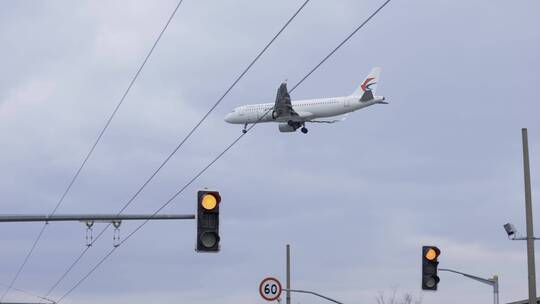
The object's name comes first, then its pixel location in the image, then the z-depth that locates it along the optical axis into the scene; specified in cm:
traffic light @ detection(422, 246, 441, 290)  2214
